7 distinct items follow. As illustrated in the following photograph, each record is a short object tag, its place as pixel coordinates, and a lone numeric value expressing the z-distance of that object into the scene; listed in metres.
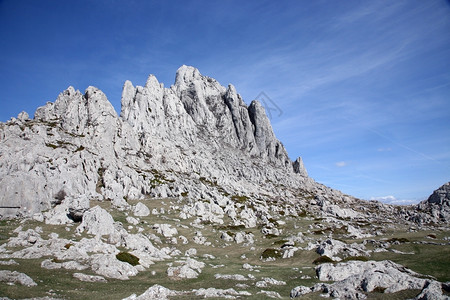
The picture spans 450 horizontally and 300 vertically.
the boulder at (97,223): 56.25
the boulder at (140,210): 81.19
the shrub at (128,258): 39.51
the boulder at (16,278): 25.20
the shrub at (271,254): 54.84
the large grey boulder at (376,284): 25.33
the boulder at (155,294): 24.03
